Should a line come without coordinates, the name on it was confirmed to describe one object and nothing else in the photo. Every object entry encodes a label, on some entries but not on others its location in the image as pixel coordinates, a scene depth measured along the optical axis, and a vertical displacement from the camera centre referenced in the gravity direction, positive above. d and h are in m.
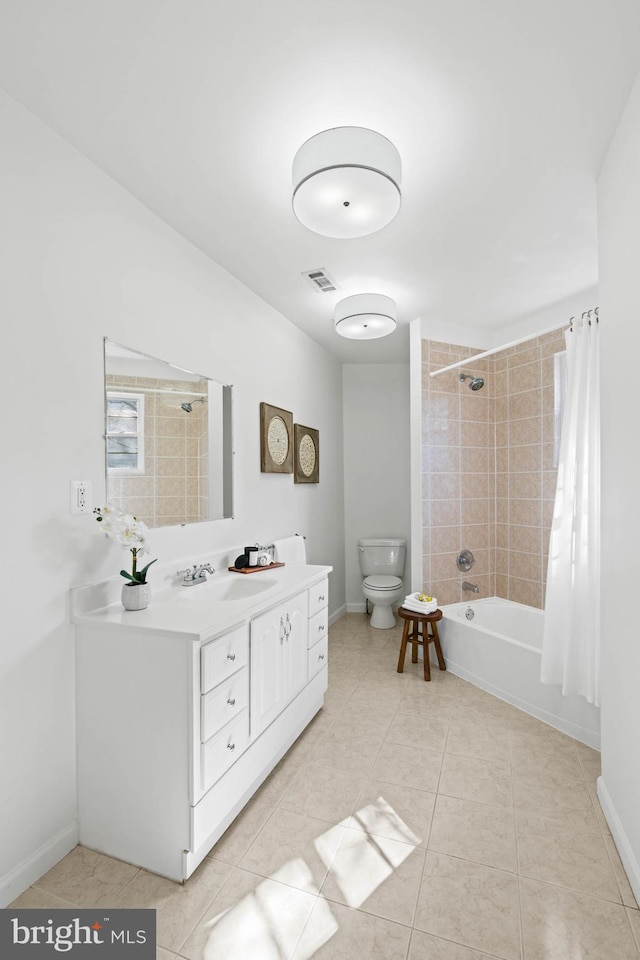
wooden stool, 3.02 -1.08
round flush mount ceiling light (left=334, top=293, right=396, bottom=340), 2.75 +0.95
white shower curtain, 2.21 -0.33
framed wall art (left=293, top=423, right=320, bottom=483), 3.51 +0.17
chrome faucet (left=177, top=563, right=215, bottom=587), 2.14 -0.46
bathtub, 2.36 -1.13
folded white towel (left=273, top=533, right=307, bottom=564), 2.93 -0.49
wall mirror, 1.86 +0.16
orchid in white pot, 1.65 -0.21
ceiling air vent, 2.66 +1.15
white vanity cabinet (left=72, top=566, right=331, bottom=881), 1.49 -0.85
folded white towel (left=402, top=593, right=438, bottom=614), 3.12 -0.87
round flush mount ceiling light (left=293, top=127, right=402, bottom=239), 1.46 +0.94
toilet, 4.18 -0.84
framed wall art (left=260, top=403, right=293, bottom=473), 2.96 +0.24
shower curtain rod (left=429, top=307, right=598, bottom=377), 2.49 +0.77
